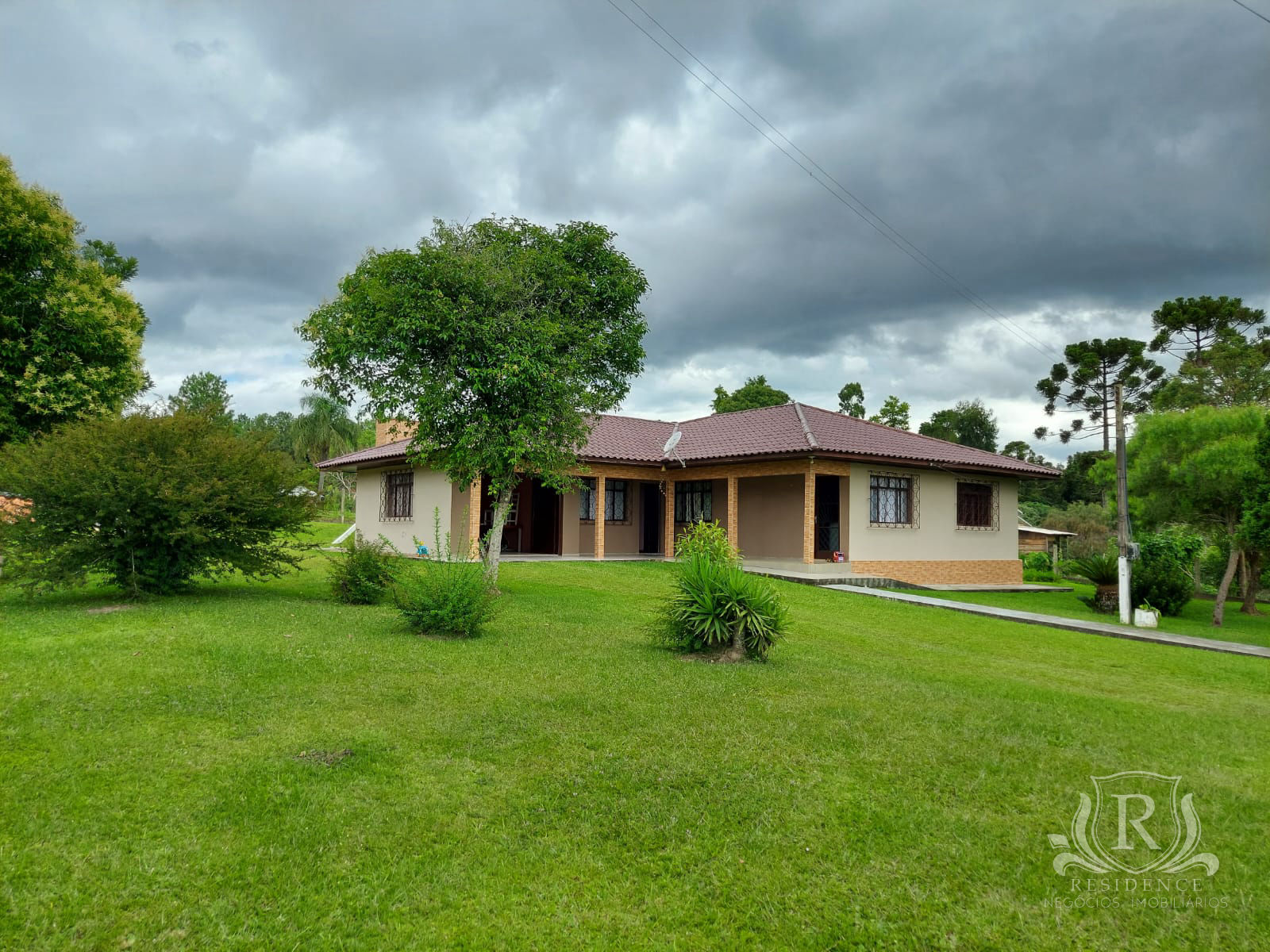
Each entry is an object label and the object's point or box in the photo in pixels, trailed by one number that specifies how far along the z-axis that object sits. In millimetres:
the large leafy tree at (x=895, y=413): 47719
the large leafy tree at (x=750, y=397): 44625
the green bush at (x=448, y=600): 8766
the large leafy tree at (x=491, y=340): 11875
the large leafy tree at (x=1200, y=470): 16344
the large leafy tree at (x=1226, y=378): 33562
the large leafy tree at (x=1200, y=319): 34219
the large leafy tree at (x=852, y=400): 54125
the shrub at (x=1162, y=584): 17516
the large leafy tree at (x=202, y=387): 58294
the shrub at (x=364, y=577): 11273
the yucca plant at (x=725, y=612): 8125
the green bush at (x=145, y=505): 9852
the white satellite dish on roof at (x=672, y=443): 22622
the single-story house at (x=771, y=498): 19281
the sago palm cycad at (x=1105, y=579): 17094
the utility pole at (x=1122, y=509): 14633
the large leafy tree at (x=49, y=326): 18469
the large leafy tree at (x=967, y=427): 55781
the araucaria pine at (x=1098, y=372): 33469
